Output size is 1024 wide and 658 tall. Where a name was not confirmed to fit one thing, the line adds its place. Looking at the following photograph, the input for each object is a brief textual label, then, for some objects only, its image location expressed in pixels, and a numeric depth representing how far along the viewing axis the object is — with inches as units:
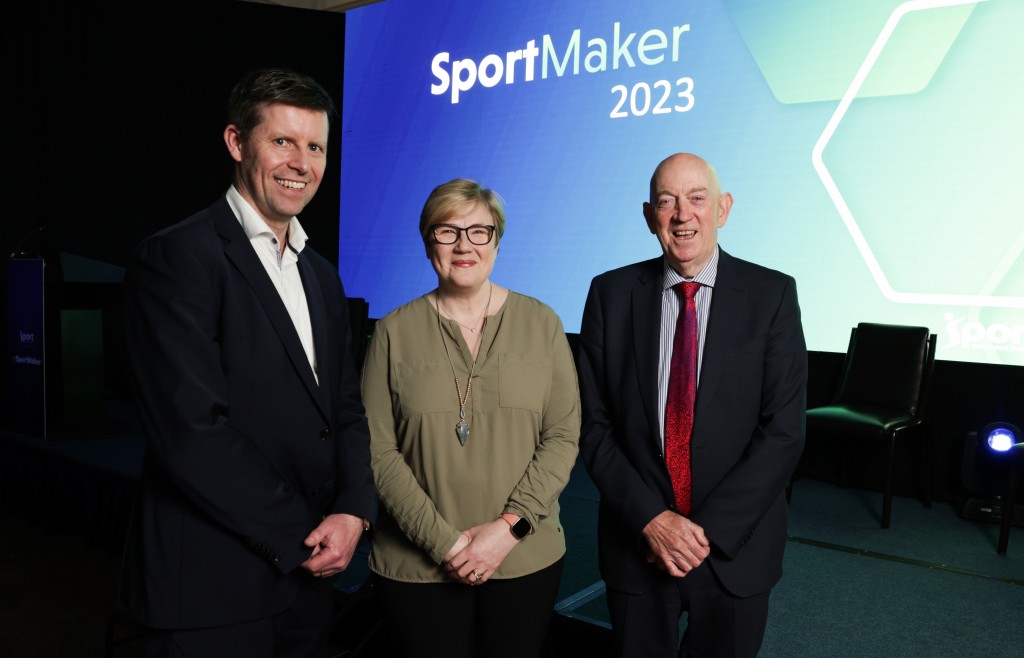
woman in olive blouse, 59.9
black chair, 147.2
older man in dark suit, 60.2
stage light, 133.6
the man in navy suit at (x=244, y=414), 49.9
